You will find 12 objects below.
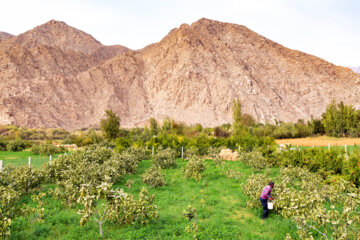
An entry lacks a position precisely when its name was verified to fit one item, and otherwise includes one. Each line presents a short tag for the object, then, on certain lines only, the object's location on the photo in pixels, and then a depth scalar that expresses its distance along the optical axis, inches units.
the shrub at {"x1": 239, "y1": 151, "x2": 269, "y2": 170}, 561.9
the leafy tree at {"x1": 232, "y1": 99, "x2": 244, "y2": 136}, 1086.1
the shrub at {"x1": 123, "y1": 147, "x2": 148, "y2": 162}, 685.3
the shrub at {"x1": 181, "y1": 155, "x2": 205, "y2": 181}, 468.1
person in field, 281.7
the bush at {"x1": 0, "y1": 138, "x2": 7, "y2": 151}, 1045.0
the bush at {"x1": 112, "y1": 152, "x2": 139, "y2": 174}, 517.3
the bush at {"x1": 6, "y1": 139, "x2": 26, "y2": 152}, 1014.4
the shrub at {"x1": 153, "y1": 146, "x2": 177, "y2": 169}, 600.2
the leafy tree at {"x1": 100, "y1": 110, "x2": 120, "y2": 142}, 1059.3
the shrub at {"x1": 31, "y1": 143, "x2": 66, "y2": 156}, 859.4
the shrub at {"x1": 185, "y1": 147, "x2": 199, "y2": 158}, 733.9
